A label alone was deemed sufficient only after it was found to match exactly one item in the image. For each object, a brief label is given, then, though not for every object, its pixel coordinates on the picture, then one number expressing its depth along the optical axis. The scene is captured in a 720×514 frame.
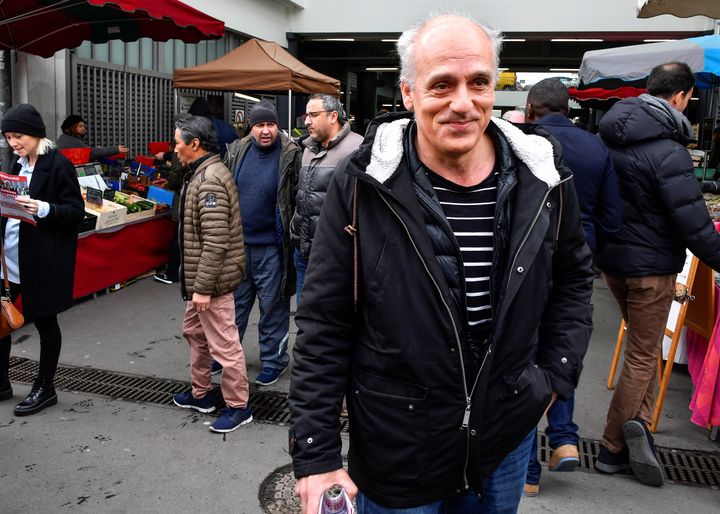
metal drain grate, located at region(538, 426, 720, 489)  4.04
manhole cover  3.58
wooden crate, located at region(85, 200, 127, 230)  7.35
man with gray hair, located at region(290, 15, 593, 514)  1.82
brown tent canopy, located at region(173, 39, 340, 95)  9.52
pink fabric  4.34
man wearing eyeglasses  4.79
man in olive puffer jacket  4.29
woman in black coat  4.54
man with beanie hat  5.21
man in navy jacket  3.69
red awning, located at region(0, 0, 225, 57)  5.97
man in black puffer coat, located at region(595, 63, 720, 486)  3.72
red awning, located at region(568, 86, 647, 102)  12.19
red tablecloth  7.20
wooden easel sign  4.51
